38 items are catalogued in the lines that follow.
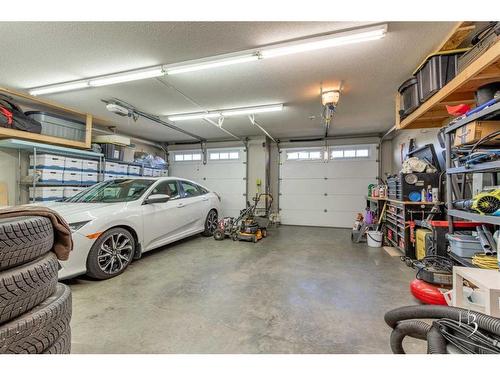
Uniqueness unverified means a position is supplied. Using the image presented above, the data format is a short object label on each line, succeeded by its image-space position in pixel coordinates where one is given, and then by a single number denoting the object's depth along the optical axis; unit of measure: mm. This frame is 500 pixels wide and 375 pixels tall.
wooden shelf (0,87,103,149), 3383
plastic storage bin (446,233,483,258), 1904
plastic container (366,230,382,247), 4137
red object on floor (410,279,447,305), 1908
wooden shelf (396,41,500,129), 1623
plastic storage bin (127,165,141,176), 5738
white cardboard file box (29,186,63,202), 3859
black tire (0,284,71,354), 806
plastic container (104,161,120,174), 5027
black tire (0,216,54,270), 882
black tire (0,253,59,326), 847
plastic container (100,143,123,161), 5102
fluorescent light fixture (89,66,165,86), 2699
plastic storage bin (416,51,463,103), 2078
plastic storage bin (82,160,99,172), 4535
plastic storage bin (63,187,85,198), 4180
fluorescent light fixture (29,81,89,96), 3080
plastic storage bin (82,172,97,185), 4512
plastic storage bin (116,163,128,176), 5359
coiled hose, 750
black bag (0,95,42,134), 3295
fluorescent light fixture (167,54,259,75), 2369
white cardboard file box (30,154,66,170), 3855
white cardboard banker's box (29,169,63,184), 3852
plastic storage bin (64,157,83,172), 4188
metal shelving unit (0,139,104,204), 3561
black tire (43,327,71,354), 938
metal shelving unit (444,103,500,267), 1532
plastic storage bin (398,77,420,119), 2611
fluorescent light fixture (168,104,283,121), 4067
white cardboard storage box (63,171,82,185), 4172
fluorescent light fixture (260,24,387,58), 1968
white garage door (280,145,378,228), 6359
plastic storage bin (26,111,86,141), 3838
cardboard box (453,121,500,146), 1711
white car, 2387
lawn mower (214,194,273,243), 4523
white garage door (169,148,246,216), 7148
